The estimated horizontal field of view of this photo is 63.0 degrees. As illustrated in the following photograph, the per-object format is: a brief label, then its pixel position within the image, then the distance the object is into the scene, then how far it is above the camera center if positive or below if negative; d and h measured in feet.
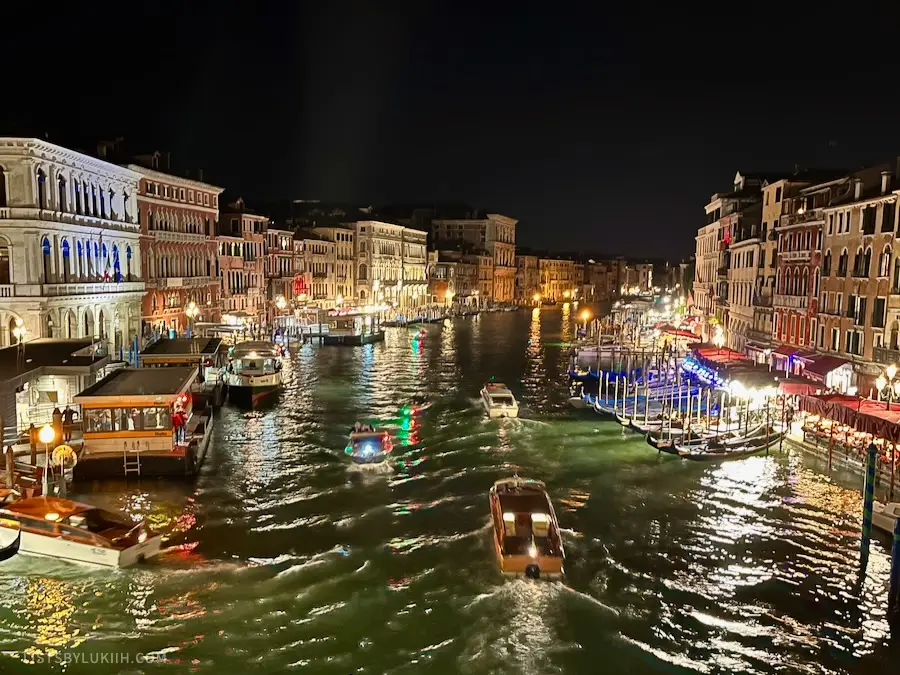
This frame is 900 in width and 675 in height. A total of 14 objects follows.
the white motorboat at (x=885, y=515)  65.67 -21.56
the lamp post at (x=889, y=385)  92.43 -14.21
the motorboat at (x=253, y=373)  127.85 -19.83
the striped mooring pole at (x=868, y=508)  58.65 -18.56
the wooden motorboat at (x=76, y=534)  57.06 -21.51
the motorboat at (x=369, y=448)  87.40 -21.99
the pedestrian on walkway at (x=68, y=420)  82.99 -18.81
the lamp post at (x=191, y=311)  174.60 -11.85
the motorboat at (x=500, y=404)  115.14 -21.49
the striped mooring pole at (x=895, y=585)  53.26 -22.60
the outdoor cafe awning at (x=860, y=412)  75.10 -15.16
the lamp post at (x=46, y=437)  63.05 -15.59
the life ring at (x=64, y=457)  69.15 -19.16
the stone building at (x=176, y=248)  161.27 +3.16
